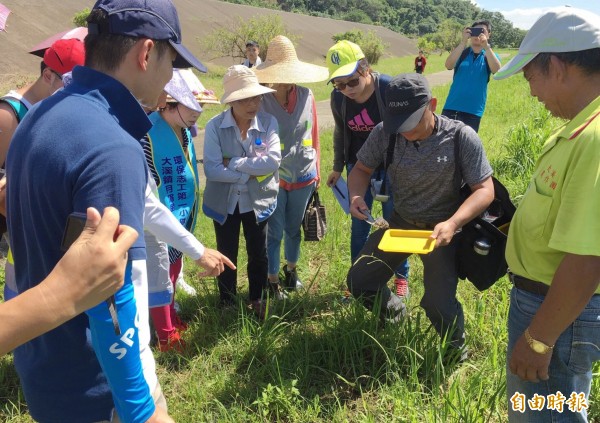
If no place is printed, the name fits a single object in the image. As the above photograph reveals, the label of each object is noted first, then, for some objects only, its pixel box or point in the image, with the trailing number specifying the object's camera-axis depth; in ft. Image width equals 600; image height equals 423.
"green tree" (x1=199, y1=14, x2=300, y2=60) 86.12
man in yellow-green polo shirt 4.00
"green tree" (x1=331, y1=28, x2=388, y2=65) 123.65
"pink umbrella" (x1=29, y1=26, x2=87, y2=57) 7.33
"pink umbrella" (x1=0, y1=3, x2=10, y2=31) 8.74
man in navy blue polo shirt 3.18
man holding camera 16.31
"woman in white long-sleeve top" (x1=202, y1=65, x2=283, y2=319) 9.00
